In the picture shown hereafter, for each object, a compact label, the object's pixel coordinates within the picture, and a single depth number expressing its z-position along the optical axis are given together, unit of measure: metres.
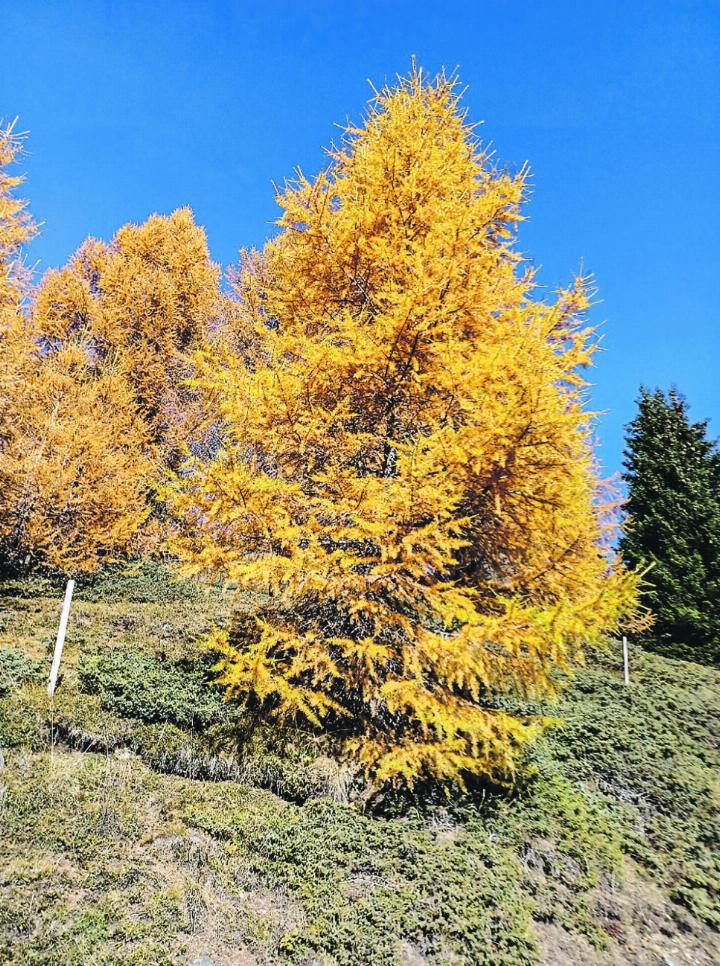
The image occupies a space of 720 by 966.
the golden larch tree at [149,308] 16.86
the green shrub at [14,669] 5.60
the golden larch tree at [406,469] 4.29
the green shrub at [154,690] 5.38
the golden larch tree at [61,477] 11.16
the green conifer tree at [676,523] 10.95
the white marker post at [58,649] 5.73
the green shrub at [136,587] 11.86
